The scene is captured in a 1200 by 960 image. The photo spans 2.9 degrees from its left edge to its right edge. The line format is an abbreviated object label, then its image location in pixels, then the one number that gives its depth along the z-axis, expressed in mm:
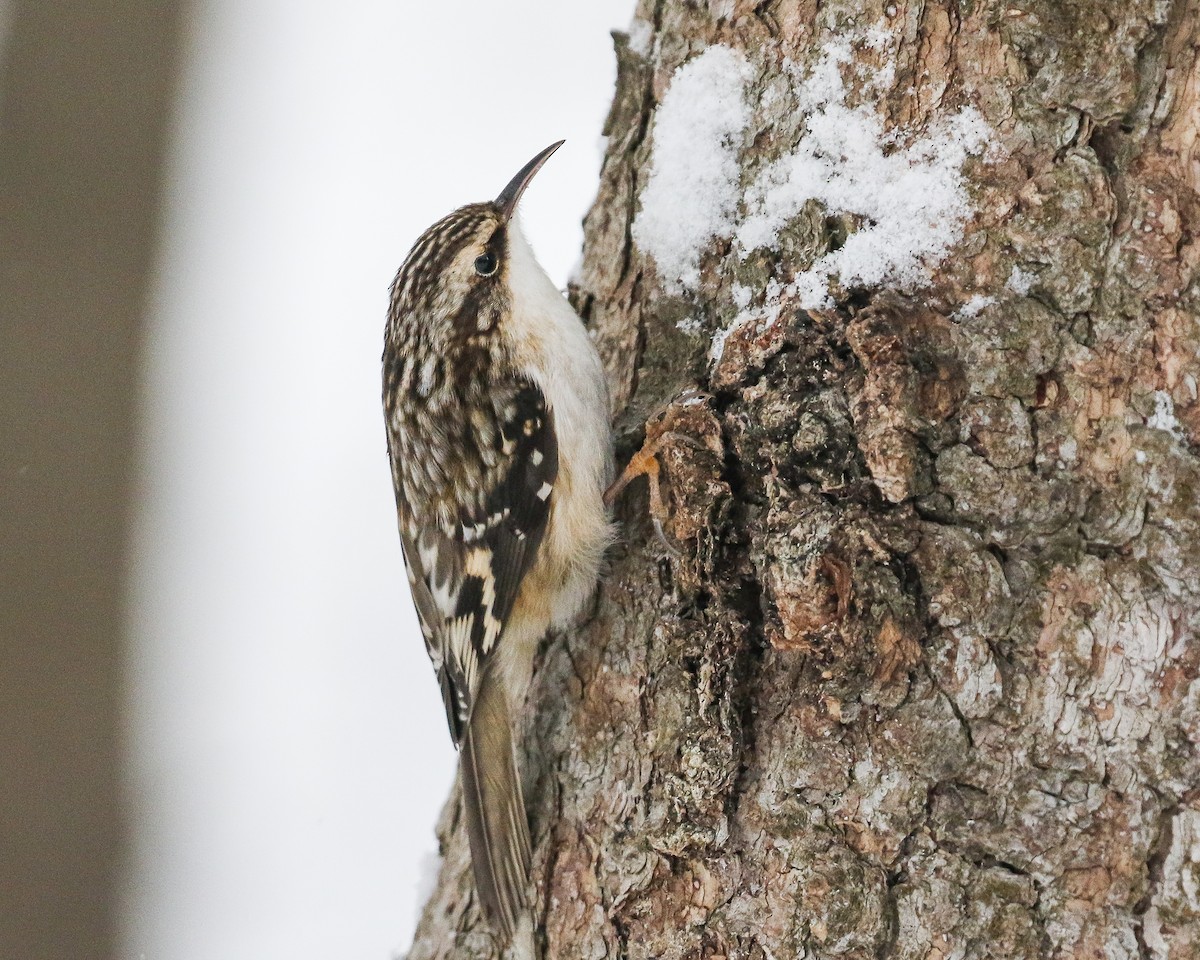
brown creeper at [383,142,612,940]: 3973
